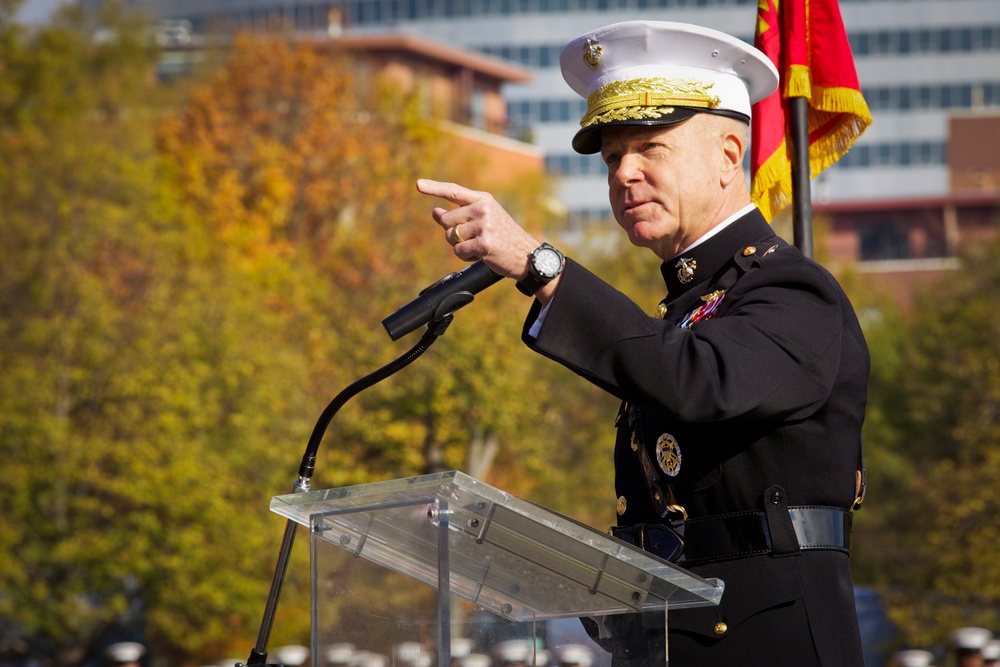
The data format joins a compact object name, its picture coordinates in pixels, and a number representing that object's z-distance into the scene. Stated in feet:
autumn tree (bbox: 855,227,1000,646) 146.92
